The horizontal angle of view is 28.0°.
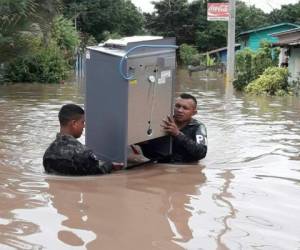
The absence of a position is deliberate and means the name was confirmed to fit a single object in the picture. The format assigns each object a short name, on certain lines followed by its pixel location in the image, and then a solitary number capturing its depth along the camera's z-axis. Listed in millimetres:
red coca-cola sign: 28856
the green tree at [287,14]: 65812
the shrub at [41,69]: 28484
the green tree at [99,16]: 56653
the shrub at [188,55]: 56400
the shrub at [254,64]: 25469
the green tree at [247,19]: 67875
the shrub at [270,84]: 22891
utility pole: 27922
